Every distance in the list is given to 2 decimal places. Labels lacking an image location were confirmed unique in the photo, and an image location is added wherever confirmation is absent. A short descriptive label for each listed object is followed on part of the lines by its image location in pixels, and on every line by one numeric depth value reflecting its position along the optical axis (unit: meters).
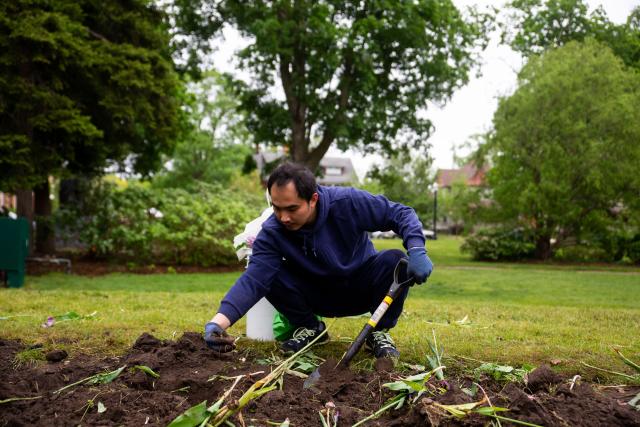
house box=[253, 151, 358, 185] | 76.31
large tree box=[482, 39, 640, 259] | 16.72
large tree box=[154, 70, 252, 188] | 39.75
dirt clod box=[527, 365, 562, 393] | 2.88
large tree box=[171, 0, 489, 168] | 17.02
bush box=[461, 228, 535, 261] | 17.66
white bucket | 4.31
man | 3.26
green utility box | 8.23
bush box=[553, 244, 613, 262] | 17.73
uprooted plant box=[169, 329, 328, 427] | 2.36
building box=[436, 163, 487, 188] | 51.06
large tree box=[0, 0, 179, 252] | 9.66
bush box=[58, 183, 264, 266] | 11.80
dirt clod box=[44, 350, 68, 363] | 3.48
